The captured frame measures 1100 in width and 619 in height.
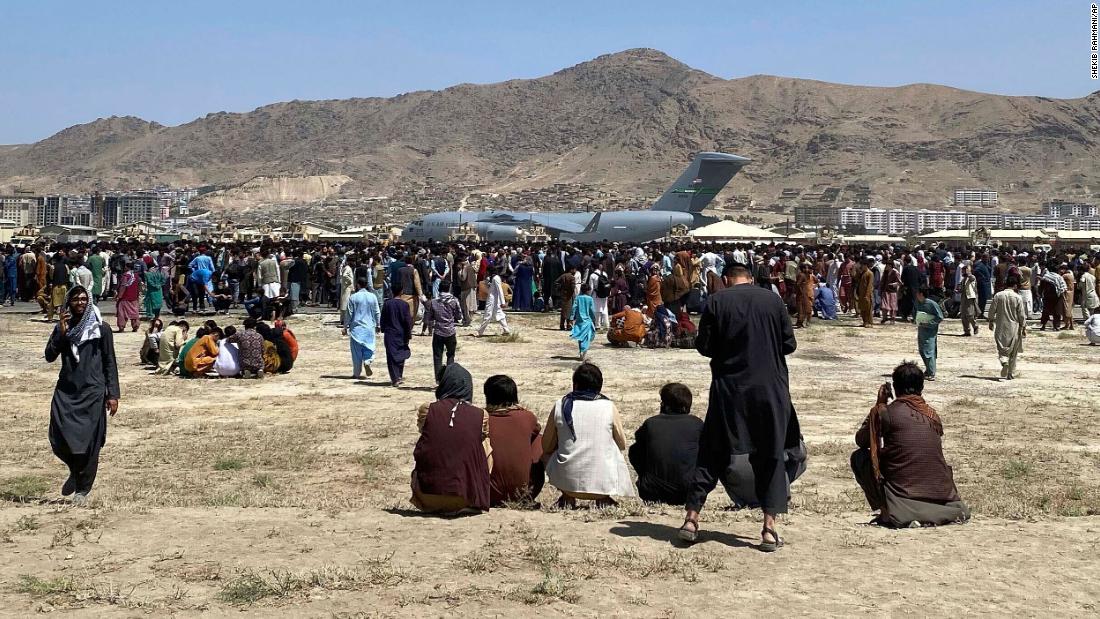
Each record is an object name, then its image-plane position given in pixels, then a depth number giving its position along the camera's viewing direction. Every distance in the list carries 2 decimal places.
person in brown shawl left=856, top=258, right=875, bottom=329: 21.34
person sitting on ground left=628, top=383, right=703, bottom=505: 7.34
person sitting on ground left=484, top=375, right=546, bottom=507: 7.34
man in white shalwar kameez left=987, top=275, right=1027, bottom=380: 14.00
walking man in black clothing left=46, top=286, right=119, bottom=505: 7.52
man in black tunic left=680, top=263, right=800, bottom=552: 5.83
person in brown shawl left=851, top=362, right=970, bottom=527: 6.66
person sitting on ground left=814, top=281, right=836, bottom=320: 23.59
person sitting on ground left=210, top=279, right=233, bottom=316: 22.59
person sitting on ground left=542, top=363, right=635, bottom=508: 7.14
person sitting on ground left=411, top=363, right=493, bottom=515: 6.84
